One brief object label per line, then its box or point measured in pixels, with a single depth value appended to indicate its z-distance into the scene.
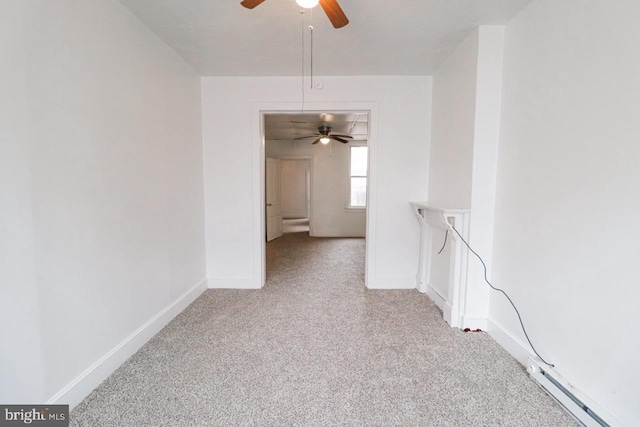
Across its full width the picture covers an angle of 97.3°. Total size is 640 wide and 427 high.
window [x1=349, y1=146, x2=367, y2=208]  7.09
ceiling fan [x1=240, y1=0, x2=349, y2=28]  1.54
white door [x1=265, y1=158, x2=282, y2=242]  6.21
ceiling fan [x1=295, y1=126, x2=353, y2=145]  5.57
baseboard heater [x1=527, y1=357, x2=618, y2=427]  1.34
